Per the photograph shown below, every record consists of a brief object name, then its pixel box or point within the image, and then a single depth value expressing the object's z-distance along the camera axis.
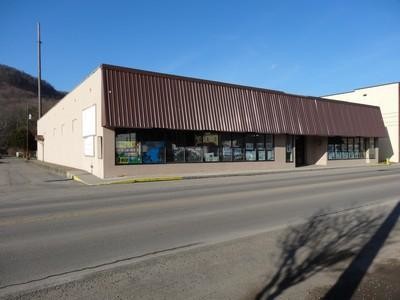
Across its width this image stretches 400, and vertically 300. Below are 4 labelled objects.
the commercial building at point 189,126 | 21.92
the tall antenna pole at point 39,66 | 52.54
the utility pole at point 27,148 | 61.78
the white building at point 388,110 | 41.38
